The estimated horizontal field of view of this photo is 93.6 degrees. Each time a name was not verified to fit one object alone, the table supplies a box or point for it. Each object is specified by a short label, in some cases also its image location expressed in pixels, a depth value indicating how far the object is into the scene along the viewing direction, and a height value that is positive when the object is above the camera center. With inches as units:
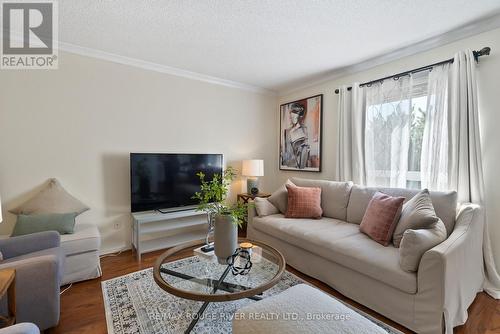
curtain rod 82.6 +40.2
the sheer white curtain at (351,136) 119.8 +15.0
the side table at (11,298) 49.5 -29.1
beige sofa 59.3 -30.2
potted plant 68.2 -16.4
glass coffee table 53.9 -30.0
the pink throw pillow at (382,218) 80.6 -19.2
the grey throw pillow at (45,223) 85.5 -22.5
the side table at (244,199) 145.1 -21.8
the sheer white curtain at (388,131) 103.5 +15.4
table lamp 147.2 -4.4
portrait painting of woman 144.6 +19.8
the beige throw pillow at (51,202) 93.9 -16.0
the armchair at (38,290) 54.6 -30.4
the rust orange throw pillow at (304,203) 110.5 -18.4
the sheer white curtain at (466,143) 81.6 +8.0
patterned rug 64.0 -44.4
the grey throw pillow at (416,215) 72.4 -16.2
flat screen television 114.7 -7.4
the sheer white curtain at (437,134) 91.0 +12.2
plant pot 68.0 -21.0
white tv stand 110.3 -32.2
